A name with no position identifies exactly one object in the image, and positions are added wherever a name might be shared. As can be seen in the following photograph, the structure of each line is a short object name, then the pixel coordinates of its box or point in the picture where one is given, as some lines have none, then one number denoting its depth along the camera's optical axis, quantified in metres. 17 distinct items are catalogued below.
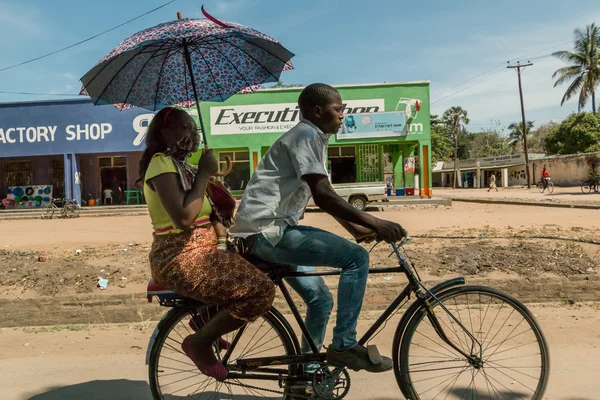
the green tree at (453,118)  77.96
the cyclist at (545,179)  35.88
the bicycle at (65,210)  22.02
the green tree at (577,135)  49.16
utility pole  44.47
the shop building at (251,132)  24.86
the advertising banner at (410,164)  25.62
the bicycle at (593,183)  31.84
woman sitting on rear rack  2.48
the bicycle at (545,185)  35.97
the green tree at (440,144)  73.88
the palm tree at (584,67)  46.75
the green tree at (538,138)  81.36
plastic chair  26.73
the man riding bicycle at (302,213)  2.51
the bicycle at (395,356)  2.73
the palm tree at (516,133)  83.56
